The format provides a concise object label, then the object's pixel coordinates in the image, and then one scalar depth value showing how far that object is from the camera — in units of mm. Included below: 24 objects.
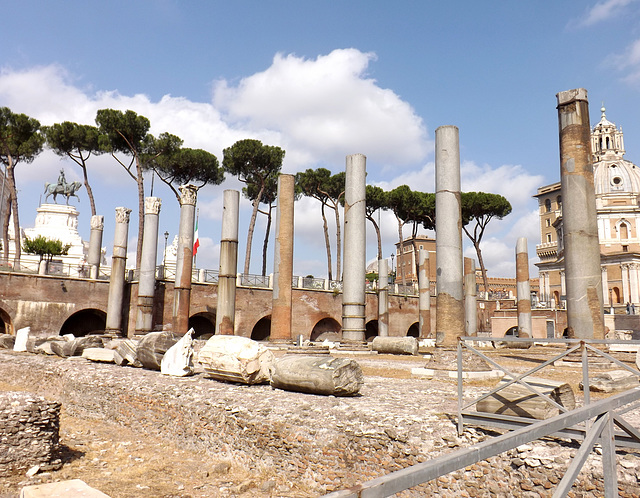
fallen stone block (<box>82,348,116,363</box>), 10312
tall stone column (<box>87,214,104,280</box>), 27156
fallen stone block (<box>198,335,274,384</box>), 7003
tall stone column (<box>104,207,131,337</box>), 23516
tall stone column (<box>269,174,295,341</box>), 15469
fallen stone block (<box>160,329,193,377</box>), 8195
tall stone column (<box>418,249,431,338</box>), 25680
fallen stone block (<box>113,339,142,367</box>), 9586
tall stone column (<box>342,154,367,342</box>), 13727
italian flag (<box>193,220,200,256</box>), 31594
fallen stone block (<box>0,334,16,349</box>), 14898
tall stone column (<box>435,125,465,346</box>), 10133
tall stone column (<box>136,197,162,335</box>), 22703
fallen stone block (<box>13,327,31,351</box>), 13703
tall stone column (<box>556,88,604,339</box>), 10367
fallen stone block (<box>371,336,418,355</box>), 15383
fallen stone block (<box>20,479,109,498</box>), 3695
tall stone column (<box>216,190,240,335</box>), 18578
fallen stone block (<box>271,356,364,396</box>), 5977
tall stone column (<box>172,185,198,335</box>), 21828
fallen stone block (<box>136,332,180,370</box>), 8852
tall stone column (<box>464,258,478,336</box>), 25681
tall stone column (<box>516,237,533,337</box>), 23750
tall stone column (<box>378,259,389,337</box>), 26922
